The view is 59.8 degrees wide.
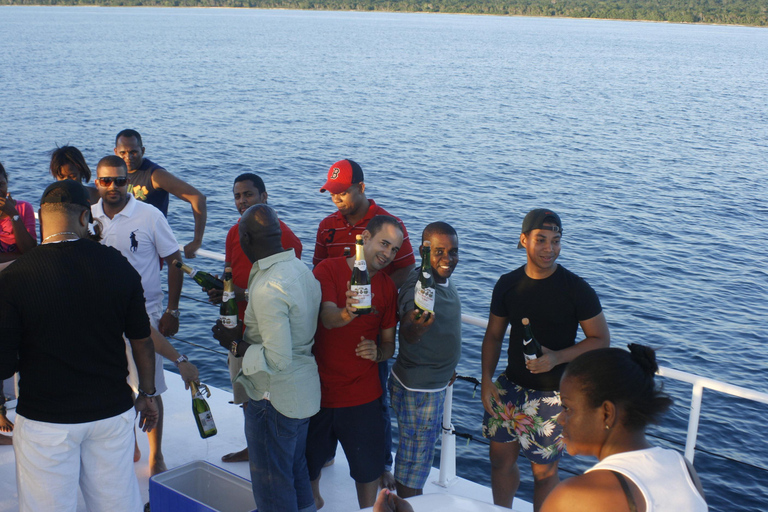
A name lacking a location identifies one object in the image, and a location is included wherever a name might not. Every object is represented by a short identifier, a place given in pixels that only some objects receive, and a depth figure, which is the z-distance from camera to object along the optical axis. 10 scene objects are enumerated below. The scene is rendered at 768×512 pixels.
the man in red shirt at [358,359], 3.56
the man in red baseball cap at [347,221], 4.14
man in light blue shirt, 3.18
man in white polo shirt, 4.19
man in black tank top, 4.98
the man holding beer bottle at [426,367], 3.79
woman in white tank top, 1.96
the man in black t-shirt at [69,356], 2.89
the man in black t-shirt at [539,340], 3.65
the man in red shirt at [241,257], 3.67
